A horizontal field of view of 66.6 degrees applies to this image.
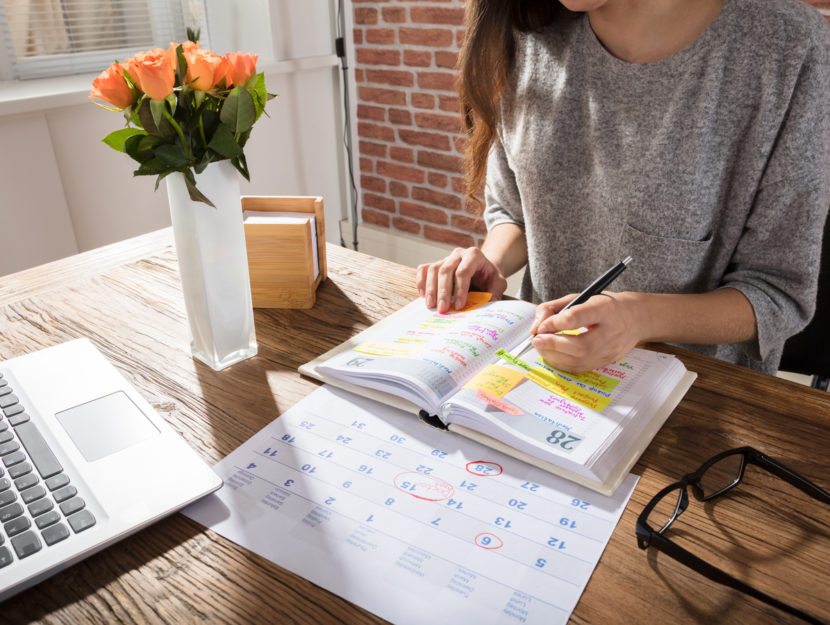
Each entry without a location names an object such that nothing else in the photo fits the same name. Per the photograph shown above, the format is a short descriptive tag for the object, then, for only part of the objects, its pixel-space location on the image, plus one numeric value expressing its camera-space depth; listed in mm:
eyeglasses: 474
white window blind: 1944
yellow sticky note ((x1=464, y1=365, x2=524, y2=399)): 667
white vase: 709
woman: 838
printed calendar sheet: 473
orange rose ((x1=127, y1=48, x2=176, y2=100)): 606
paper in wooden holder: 898
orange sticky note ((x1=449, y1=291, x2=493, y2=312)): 893
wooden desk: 469
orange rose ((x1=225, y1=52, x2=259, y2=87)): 662
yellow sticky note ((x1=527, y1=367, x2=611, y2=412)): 661
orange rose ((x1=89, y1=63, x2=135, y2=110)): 633
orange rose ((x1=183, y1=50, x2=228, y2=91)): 639
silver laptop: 495
